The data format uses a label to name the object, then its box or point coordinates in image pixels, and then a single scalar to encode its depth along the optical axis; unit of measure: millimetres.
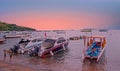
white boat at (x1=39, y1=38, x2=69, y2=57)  12048
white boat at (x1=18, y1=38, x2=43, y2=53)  13883
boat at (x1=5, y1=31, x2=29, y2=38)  37317
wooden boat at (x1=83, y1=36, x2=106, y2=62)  10530
